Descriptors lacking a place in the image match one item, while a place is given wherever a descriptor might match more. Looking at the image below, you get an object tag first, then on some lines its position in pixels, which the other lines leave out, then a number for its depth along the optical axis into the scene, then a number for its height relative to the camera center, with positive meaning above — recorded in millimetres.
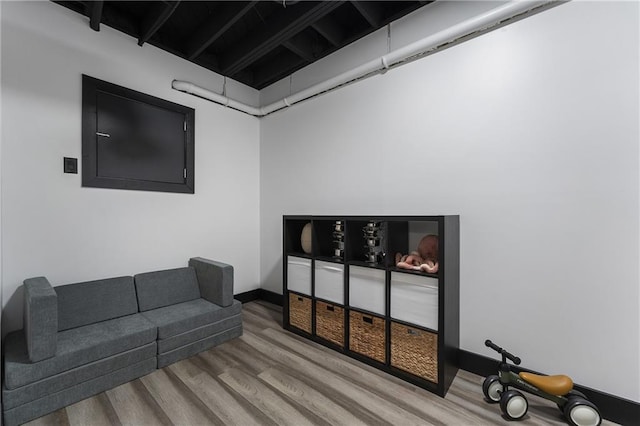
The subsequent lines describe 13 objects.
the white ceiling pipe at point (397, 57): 1752 +1336
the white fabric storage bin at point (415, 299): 1886 -659
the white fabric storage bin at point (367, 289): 2135 -657
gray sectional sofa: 1597 -938
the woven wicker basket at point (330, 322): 2377 -1044
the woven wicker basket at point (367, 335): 2117 -1041
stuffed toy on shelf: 2037 -366
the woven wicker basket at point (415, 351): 1860 -1035
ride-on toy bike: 1490 -1112
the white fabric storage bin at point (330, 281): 2377 -656
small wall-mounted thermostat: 2248 +384
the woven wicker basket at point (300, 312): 2619 -1040
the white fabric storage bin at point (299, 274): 2627 -659
